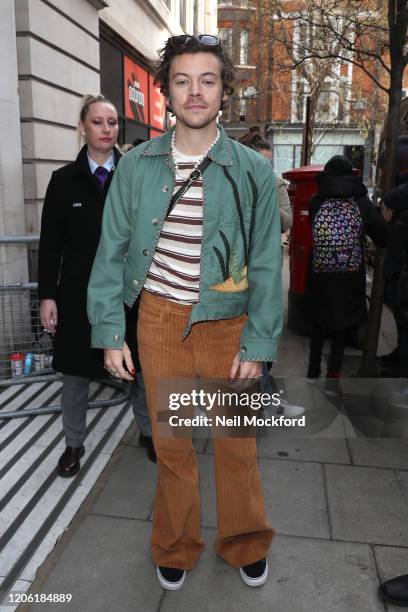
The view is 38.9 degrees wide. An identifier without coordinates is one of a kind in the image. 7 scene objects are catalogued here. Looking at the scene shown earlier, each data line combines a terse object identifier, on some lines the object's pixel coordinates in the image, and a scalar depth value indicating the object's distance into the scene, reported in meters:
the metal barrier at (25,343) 4.52
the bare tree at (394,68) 4.51
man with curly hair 2.21
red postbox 6.17
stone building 5.32
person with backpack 4.35
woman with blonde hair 3.29
